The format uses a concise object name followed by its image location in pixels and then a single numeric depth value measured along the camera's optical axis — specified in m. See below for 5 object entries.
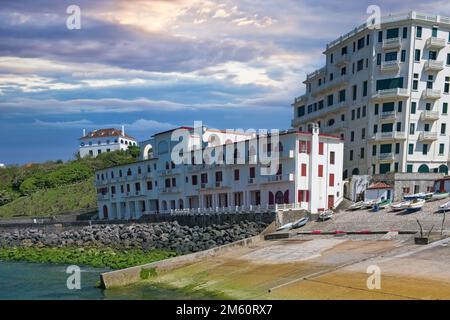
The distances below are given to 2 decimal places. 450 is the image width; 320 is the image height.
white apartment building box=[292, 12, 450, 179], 46.78
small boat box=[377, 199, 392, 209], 37.67
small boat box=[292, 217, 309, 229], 35.94
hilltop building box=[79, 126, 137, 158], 122.62
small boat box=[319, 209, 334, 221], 37.12
